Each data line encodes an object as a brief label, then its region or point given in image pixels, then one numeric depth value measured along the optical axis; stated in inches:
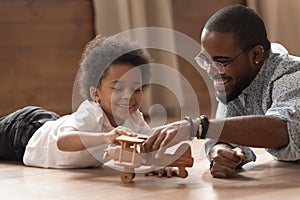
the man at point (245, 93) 89.8
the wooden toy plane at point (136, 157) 88.2
